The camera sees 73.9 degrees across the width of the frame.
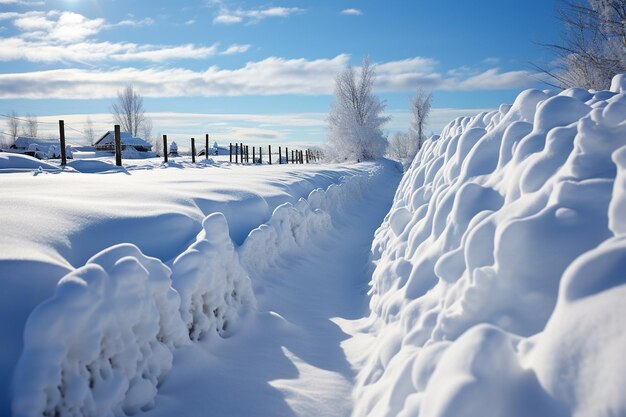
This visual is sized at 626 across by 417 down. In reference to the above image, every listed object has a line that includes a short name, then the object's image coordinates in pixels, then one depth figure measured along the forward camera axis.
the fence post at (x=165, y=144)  18.18
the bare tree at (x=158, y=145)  60.62
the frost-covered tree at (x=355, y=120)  33.88
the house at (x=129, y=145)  42.00
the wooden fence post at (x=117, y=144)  13.65
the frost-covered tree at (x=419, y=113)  46.09
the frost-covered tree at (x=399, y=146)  62.39
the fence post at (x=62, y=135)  12.37
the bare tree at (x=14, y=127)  59.75
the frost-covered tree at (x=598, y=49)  10.09
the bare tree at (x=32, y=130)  61.31
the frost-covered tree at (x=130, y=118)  52.06
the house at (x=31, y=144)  37.97
